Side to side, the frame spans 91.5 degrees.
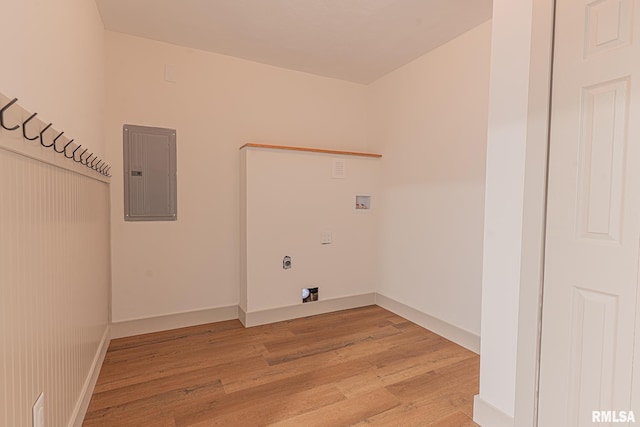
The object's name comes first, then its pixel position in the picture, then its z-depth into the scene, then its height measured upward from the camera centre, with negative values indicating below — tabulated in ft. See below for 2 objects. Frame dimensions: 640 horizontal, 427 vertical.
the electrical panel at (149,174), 9.06 +0.76
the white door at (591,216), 3.84 -0.14
